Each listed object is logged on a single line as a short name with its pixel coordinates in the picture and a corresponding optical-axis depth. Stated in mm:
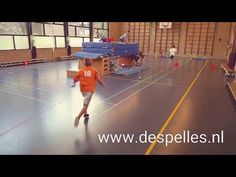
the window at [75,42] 20884
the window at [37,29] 16636
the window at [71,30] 20225
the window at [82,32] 21411
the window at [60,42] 19245
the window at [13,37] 14492
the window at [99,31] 23609
